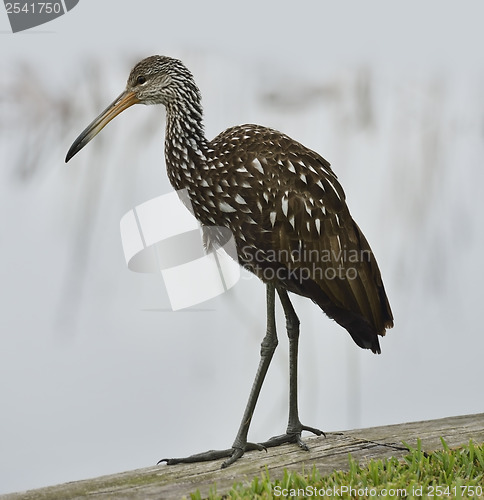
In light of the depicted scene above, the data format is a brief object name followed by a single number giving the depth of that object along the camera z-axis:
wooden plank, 5.86
